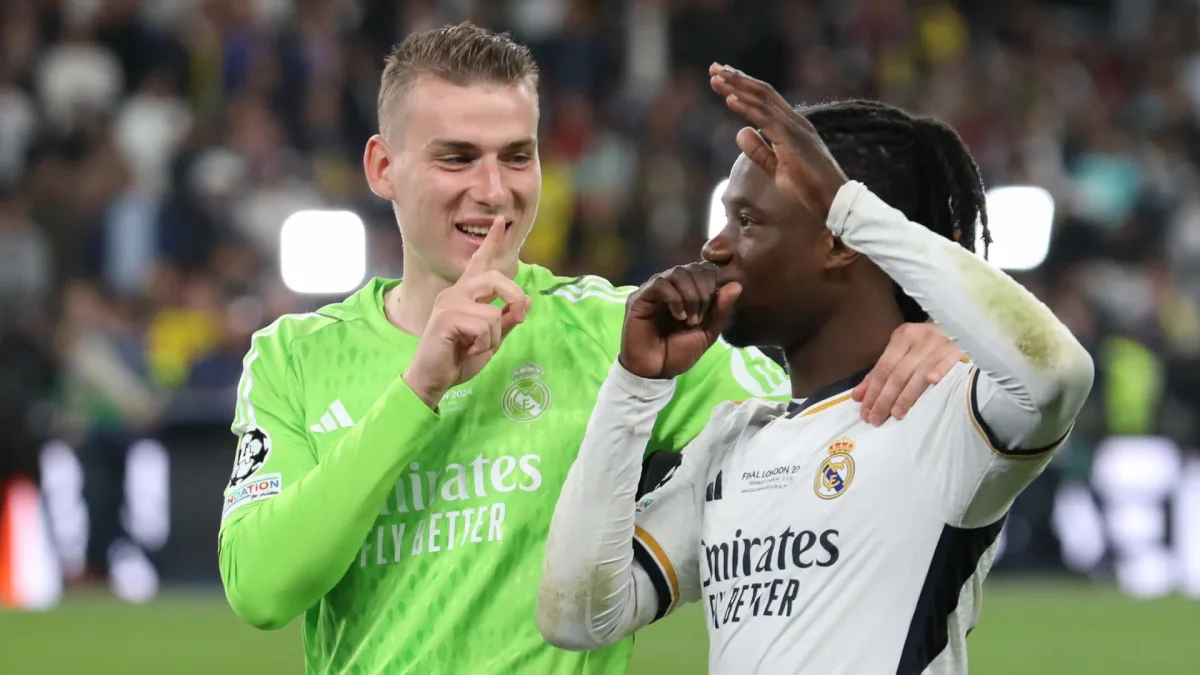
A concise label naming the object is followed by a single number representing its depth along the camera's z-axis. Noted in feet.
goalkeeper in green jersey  20.72
